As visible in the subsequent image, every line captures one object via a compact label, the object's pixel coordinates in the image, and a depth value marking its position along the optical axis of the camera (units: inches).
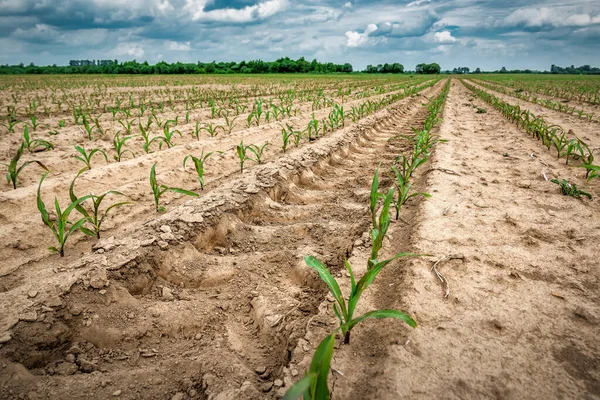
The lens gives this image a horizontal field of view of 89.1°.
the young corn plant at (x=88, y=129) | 213.0
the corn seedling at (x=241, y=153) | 161.9
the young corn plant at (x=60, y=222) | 86.4
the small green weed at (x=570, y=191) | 118.8
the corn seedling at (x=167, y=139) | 192.3
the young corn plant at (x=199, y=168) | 135.4
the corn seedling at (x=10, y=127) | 210.9
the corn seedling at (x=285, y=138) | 201.0
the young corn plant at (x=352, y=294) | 53.2
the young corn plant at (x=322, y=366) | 38.1
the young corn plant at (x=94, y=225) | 92.2
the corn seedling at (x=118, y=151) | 166.9
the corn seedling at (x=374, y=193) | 81.2
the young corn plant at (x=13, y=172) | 125.2
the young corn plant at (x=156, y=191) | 114.9
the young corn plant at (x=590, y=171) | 114.1
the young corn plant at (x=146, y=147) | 182.7
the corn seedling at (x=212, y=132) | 228.1
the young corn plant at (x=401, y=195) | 110.8
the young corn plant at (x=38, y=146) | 172.9
